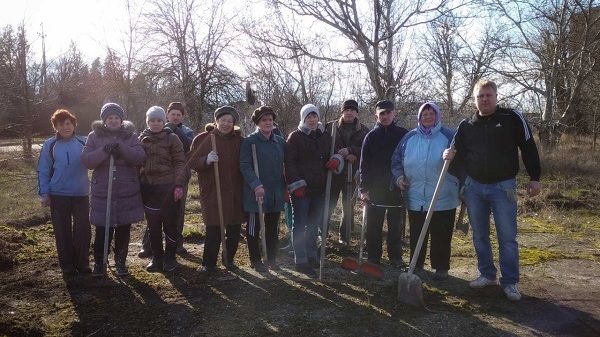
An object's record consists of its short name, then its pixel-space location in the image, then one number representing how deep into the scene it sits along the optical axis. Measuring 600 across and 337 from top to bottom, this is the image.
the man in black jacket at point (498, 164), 4.06
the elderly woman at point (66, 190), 4.76
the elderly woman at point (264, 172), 4.84
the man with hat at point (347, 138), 5.91
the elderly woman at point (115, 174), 4.61
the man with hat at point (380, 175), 5.00
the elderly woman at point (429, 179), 4.55
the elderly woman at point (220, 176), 4.84
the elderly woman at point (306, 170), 4.96
